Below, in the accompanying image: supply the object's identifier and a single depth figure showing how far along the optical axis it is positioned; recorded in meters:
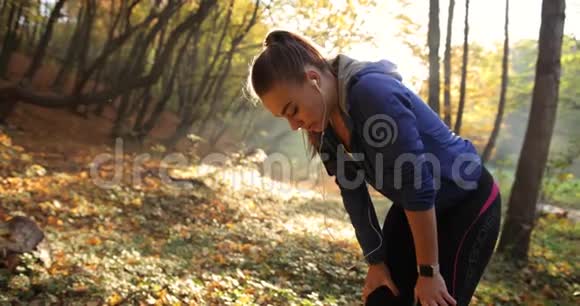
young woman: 1.63
